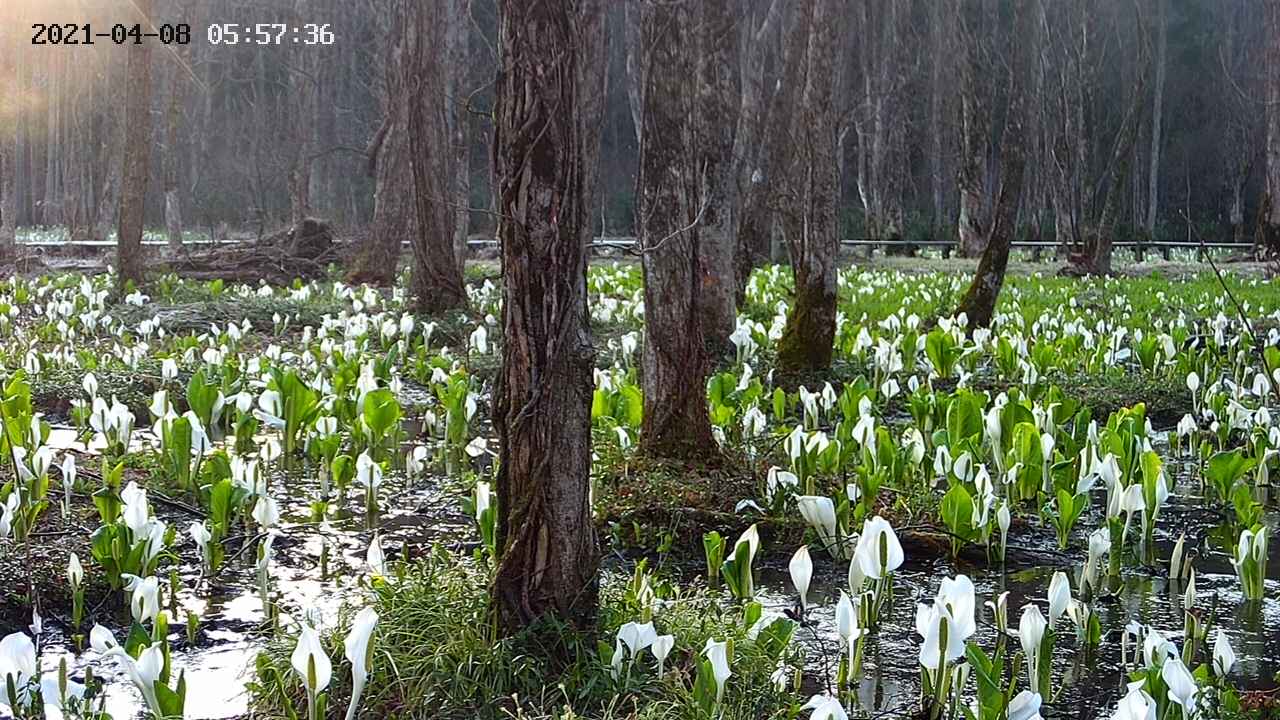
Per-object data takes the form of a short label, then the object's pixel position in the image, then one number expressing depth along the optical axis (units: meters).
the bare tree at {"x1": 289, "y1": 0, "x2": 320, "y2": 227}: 23.88
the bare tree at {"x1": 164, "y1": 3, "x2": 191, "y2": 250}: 19.06
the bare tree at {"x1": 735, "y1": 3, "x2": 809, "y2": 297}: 14.01
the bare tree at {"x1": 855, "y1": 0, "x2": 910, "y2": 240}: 28.67
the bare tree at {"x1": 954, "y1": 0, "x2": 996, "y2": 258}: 19.48
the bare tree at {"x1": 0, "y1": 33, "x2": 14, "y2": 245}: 16.36
